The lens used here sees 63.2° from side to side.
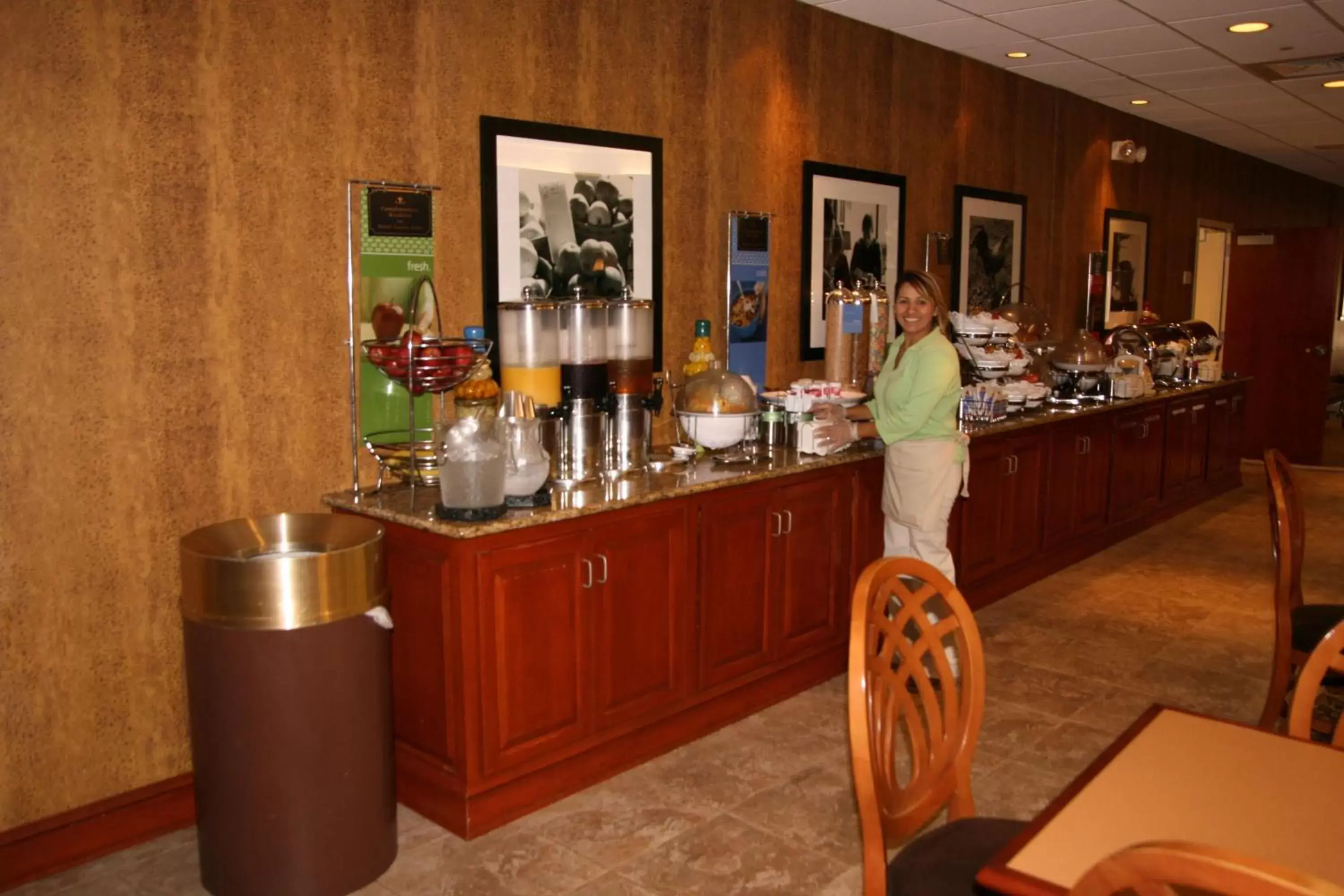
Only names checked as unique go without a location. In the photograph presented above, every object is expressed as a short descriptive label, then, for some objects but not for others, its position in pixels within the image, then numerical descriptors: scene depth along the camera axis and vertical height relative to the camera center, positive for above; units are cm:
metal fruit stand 318 -19
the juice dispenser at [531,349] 366 -14
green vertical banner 337 +12
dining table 146 -73
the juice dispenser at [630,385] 377 -27
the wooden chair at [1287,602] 325 -89
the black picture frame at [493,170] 364 +45
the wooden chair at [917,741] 188 -78
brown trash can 259 -98
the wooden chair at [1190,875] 97 -51
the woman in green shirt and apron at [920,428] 394 -44
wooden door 984 -17
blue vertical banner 466 +7
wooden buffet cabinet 302 -98
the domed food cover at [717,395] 396 -31
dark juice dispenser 361 -30
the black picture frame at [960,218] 612 +51
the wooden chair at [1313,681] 191 -65
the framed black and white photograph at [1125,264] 789 +34
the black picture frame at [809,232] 503 +35
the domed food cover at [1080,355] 654 -27
